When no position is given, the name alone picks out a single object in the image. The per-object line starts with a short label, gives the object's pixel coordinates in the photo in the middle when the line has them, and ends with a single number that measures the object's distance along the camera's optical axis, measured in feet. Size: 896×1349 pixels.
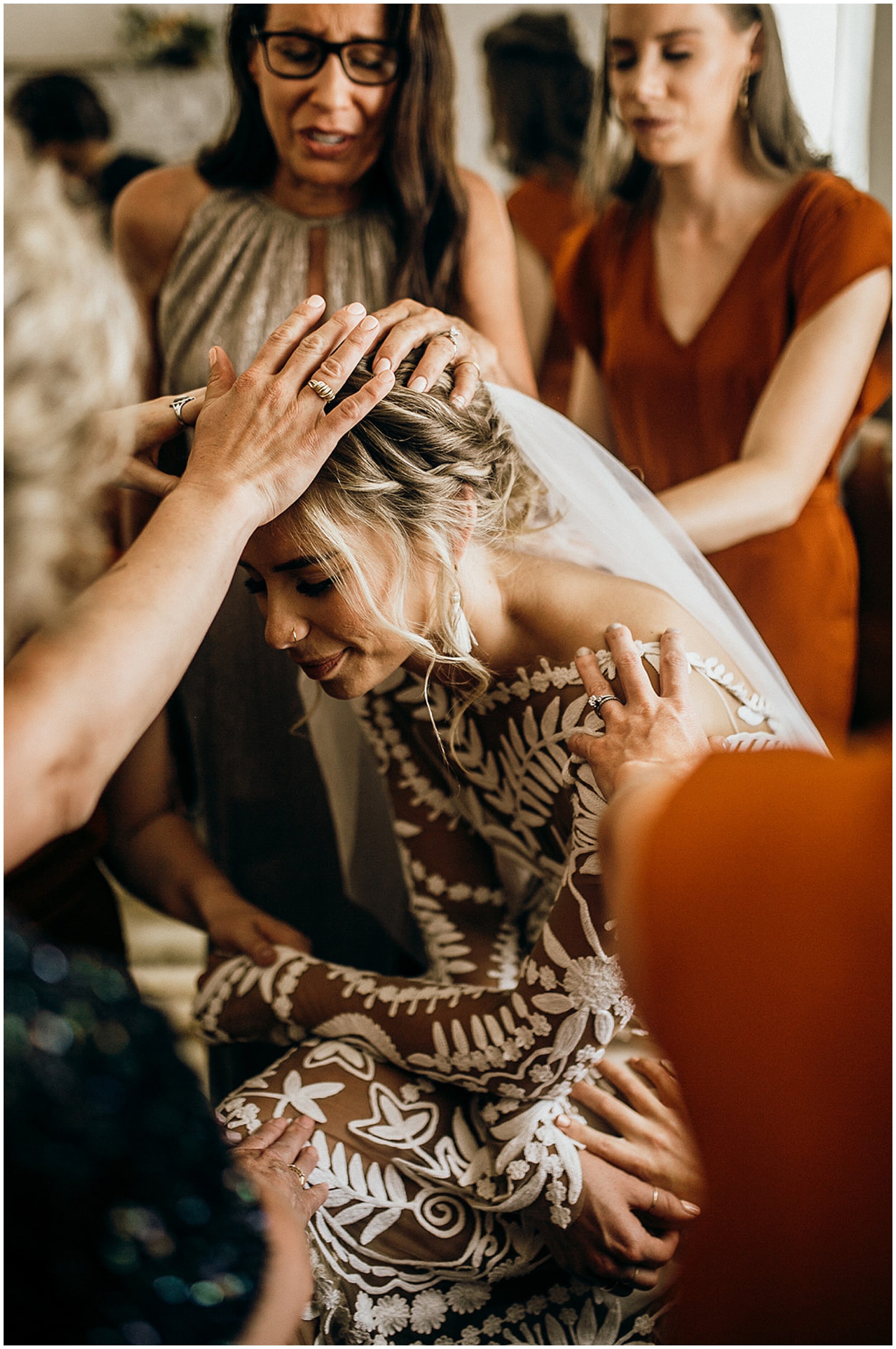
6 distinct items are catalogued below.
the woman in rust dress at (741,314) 4.29
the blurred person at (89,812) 1.81
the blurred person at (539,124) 5.81
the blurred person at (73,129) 6.21
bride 2.85
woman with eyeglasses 3.72
